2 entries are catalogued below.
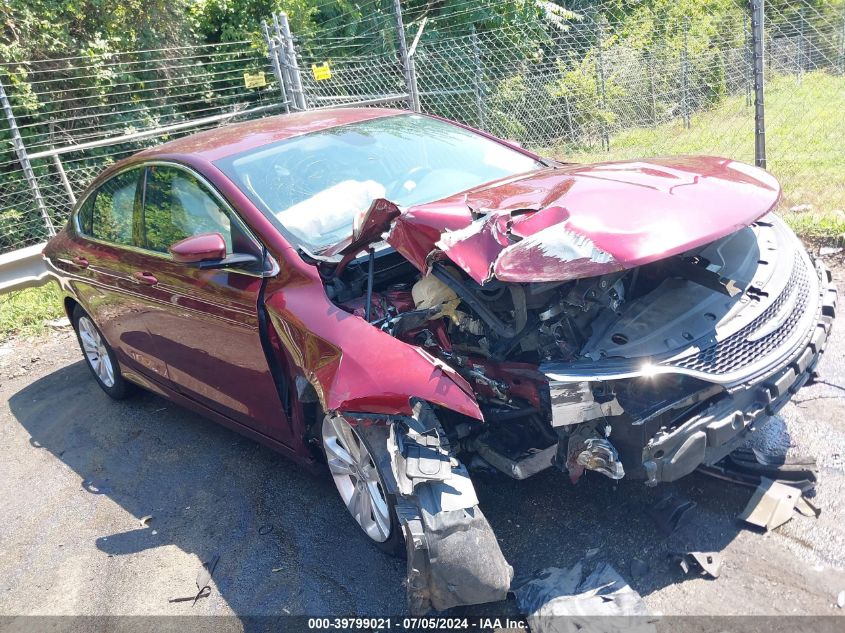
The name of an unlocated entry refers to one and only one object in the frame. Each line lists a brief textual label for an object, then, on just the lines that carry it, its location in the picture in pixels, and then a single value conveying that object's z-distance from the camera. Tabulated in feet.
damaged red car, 8.57
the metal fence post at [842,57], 31.04
